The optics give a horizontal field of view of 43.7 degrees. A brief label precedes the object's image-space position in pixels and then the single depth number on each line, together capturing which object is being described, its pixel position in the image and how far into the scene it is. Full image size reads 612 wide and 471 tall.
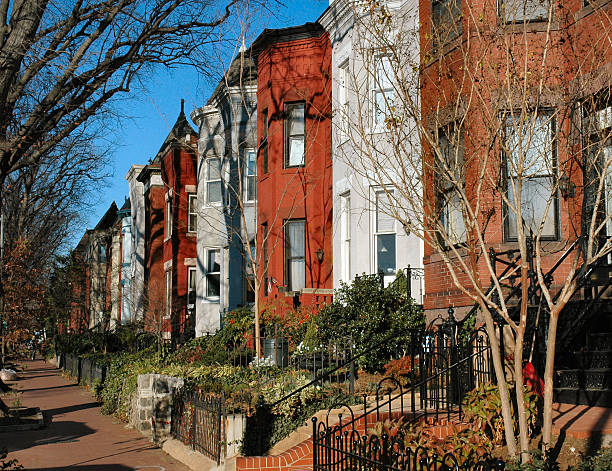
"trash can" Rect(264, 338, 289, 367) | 14.91
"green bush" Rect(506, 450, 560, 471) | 6.73
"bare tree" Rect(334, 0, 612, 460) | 7.23
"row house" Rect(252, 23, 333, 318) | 21.06
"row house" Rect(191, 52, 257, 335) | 25.31
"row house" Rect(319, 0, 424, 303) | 17.36
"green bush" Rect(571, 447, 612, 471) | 6.66
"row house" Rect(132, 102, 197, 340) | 31.50
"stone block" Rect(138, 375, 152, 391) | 15.45
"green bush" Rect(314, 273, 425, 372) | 14.50
